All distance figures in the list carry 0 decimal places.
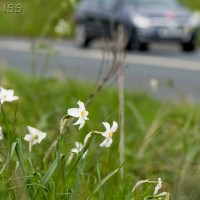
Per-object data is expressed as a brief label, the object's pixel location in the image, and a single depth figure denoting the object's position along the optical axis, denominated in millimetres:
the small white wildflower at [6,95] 6678
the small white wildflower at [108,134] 5891
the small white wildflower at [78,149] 6374
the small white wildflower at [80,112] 5855
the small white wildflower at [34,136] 6359
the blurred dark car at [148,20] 36594
